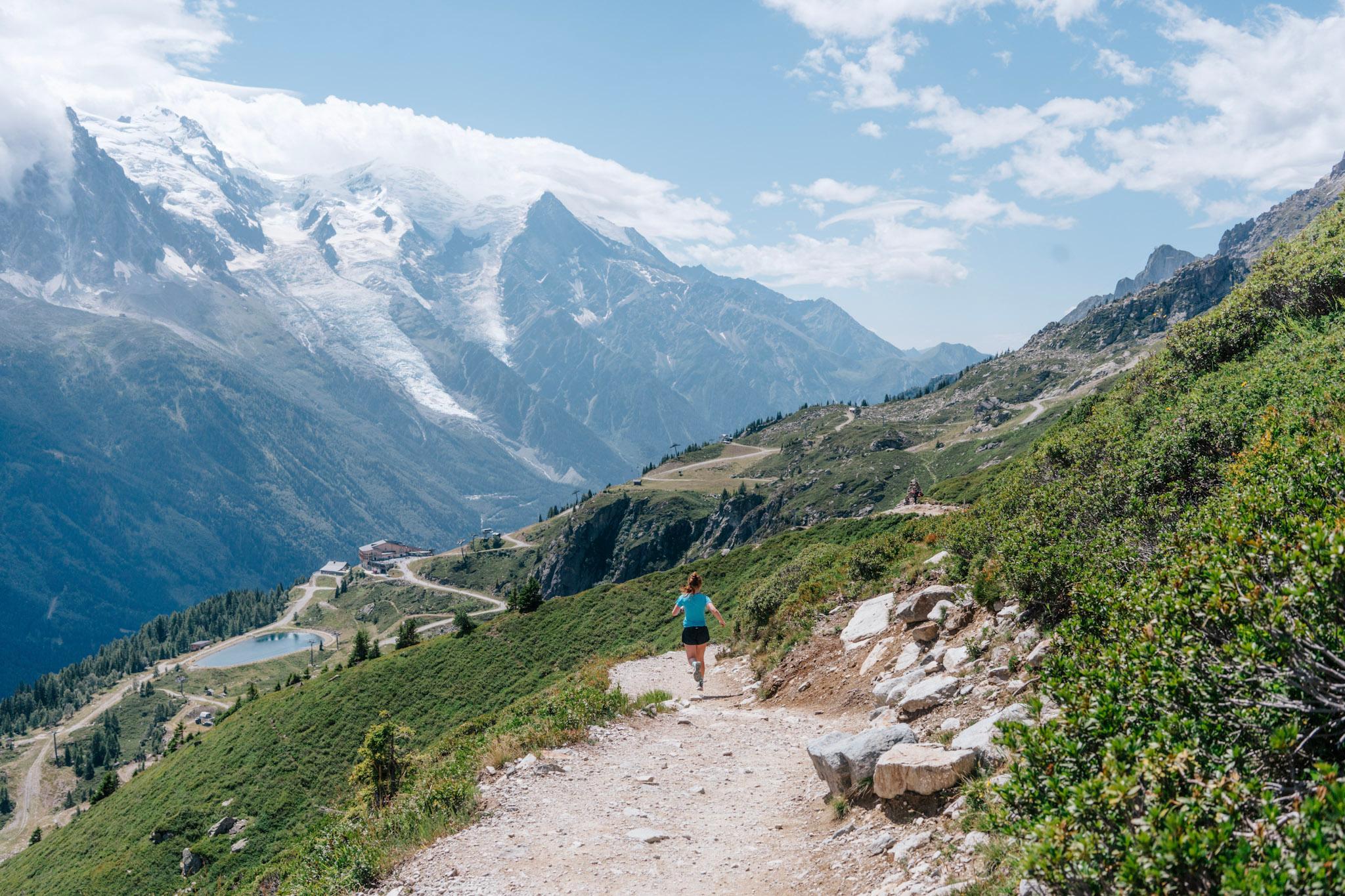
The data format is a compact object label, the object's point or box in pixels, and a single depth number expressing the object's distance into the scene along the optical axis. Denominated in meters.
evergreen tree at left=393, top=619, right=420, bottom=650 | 80.88
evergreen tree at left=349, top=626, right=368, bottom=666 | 78.38
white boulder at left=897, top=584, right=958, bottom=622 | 19.38
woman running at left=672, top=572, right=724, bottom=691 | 21.64
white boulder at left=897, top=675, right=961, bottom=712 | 13.80
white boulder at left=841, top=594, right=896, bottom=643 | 21.47
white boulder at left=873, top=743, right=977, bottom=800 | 9.55
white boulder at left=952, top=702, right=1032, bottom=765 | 9.40
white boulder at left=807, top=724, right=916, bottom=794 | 11.14
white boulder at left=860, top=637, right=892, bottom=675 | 19.14
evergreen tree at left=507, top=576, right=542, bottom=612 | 66.75
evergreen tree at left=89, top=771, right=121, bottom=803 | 80.12
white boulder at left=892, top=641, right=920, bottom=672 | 17.55
